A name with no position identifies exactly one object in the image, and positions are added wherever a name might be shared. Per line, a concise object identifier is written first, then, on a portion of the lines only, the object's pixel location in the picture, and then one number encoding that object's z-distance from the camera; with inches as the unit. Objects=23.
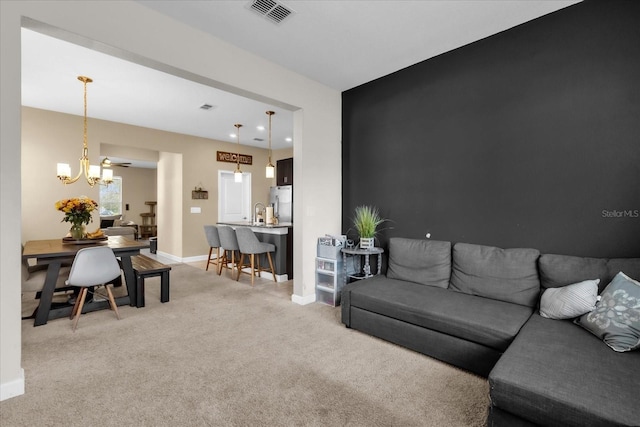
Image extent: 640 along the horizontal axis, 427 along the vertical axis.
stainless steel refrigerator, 264.7
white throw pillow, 79.4
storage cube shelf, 144.3
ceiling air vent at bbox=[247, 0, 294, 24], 95.5
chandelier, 152.3
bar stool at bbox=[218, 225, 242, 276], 199.6
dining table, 122.8
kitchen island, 196.7
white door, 297.3
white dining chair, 118.0
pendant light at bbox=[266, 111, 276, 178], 224.1
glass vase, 151.5
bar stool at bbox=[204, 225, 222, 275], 215.3
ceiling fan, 410.0
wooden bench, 144.8
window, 430.9
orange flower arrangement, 143.5
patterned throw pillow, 66.4
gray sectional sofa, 53.6
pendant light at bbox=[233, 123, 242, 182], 233.0
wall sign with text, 289.1
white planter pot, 140.9
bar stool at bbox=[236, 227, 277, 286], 183.1
